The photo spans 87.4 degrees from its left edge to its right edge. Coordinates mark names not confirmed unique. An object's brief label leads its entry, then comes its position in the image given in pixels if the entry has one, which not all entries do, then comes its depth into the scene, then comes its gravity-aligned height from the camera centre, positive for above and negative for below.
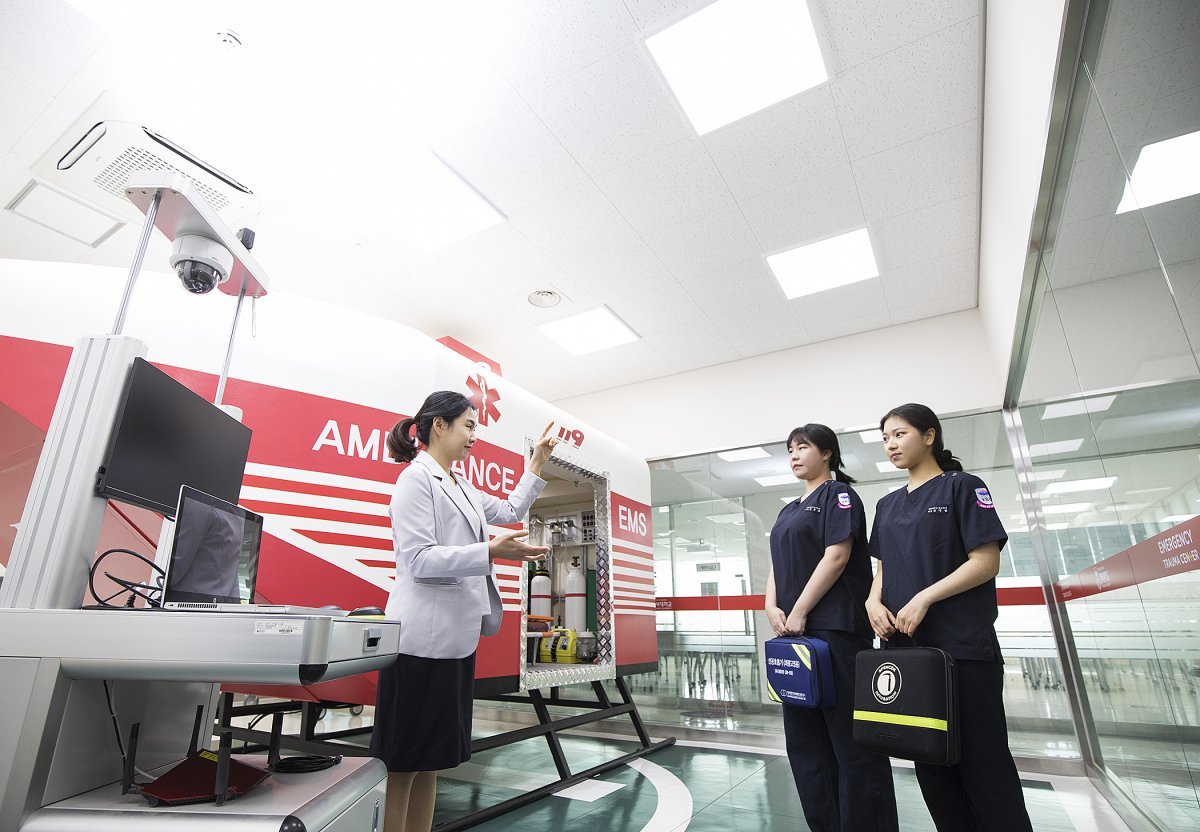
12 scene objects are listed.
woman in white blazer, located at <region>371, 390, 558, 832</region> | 1.66 +0.01
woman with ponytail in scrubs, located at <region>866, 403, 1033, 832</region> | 1.60 +0.10
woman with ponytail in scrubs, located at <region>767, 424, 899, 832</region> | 1.88 +0.06
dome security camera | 1.50 +0.86
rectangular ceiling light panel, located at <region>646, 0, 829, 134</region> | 2.66 +2.47
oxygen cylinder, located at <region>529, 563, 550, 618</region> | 4.68 +0.29
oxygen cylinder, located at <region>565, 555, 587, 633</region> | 4.57 +0.24
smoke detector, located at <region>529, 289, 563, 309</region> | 4.82 +2.47
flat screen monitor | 1.15 +0.38
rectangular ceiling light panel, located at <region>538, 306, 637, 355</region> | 5.18 +2.45
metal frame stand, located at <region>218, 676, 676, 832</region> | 2.74 -0.46
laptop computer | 1.16 +0.15
